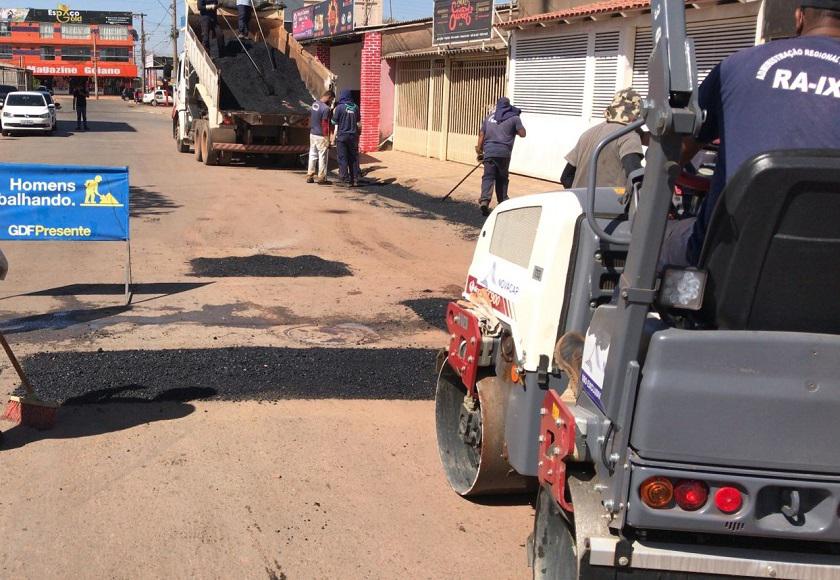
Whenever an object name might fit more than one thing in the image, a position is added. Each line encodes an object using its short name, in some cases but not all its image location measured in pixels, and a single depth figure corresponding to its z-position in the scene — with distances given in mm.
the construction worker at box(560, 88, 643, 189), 5223
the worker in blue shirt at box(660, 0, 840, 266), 2490
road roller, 2391
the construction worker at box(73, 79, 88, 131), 36197
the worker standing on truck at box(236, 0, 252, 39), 22625
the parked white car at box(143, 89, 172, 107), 87250
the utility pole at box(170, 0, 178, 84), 26141
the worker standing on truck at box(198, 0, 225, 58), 22016
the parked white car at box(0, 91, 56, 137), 30719
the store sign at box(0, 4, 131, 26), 107188
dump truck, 20812
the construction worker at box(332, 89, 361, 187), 18922
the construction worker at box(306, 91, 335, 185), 19222
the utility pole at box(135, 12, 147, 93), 103881
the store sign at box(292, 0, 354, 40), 29103
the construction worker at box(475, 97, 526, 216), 13836
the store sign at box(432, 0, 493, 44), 21172
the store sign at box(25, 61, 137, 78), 103250
